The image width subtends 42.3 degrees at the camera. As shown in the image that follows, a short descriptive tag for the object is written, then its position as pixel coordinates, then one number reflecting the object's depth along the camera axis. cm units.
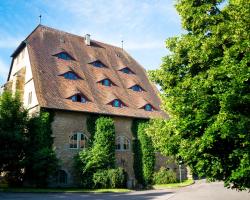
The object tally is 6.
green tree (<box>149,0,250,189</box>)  1110
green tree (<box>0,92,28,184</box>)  2452
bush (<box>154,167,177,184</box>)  3119
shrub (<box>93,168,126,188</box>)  2683
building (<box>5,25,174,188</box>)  2862
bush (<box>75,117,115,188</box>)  2728
